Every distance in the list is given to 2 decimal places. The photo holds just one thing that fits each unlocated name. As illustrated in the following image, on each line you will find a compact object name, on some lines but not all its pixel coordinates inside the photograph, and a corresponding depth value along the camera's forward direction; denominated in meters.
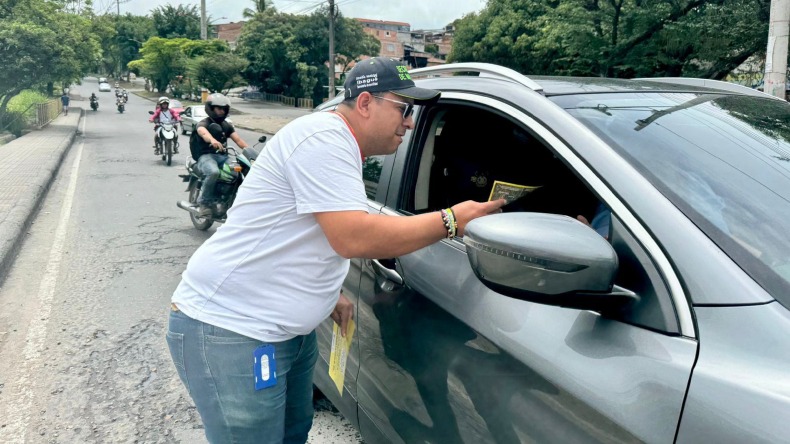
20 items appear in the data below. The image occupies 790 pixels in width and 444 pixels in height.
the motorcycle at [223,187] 7.09
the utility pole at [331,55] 35.41
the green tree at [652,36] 14.66
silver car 1.24
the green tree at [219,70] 51.53
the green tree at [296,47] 53.34
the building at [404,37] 104.17
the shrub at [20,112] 22.69
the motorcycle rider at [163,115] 14.99
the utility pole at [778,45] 8.45
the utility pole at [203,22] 55.97
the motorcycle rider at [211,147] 7.27
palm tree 72.38
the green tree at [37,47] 20.19
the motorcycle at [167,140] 14.09
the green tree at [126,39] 90.54
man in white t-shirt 1.60
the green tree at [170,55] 56.78
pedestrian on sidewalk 36.21
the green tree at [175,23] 80.75
